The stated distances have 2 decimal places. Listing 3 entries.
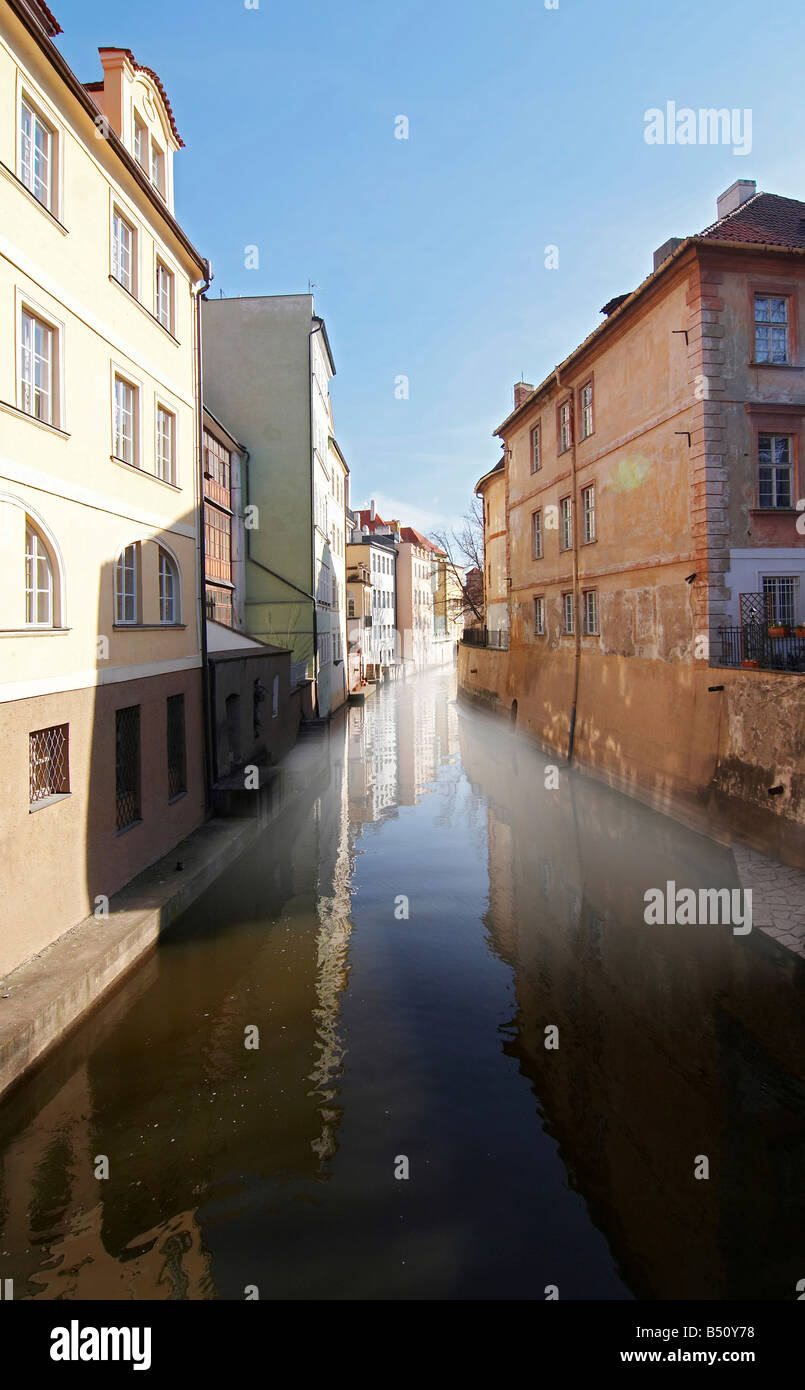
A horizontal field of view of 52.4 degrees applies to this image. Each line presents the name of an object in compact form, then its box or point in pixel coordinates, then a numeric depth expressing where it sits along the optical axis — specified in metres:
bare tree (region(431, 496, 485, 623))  46.09
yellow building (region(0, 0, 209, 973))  7.73
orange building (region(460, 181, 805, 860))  13.55
